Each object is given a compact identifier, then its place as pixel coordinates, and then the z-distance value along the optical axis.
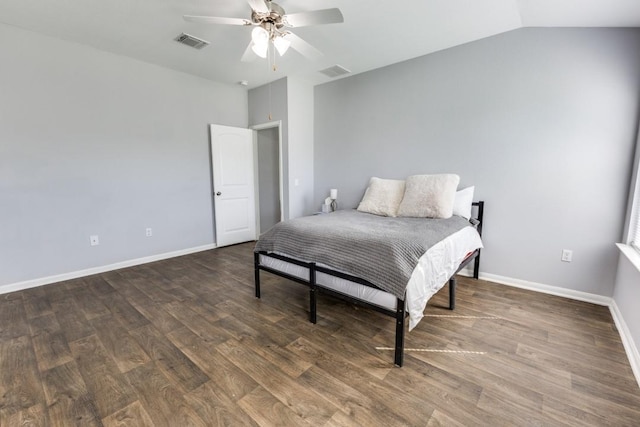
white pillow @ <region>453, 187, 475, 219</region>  3.02
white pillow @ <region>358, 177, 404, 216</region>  3.33
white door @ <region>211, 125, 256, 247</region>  4.48
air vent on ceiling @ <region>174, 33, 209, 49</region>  2.95
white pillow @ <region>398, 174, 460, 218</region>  2.93
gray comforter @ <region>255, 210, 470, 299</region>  1.81
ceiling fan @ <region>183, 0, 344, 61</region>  1.94
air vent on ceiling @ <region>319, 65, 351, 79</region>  3.80
